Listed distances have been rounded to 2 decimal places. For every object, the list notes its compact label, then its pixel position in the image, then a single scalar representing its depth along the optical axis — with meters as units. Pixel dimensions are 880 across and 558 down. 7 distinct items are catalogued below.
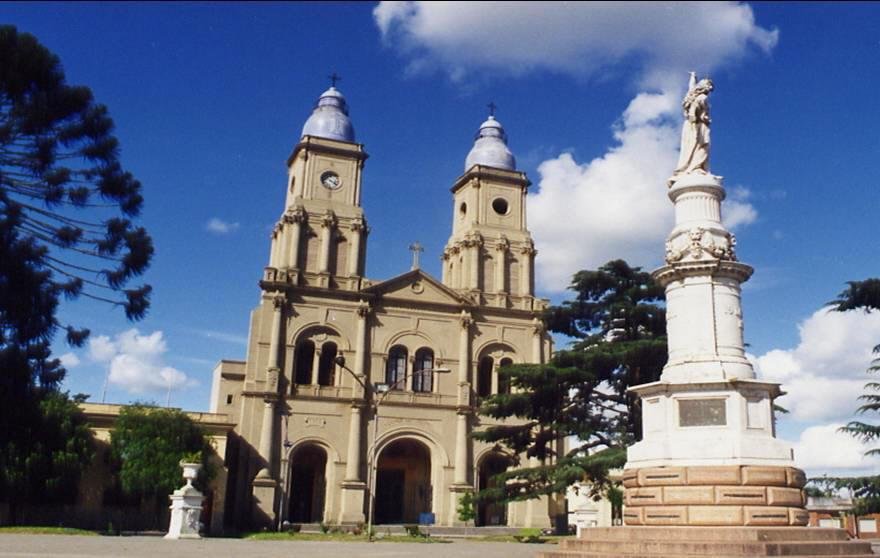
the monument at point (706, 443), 14.05
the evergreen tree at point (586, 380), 29.17
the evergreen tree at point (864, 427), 21.30
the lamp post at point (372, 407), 36.78
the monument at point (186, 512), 30.03
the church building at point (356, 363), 42.19
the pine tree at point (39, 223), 17.25
